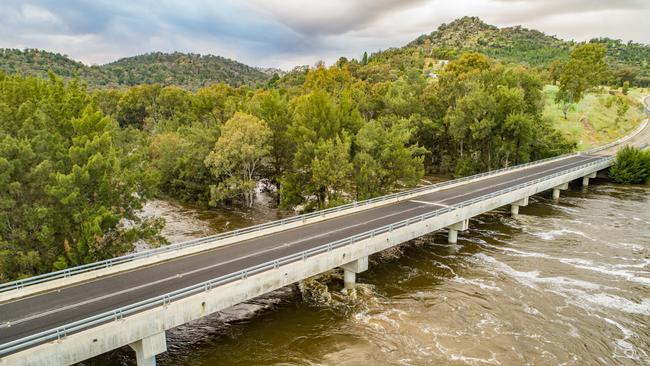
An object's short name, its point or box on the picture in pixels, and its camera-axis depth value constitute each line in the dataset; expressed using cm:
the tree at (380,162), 4069
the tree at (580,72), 8731
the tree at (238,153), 4372
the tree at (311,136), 4241
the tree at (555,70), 12336
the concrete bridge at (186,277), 1608
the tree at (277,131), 4856
